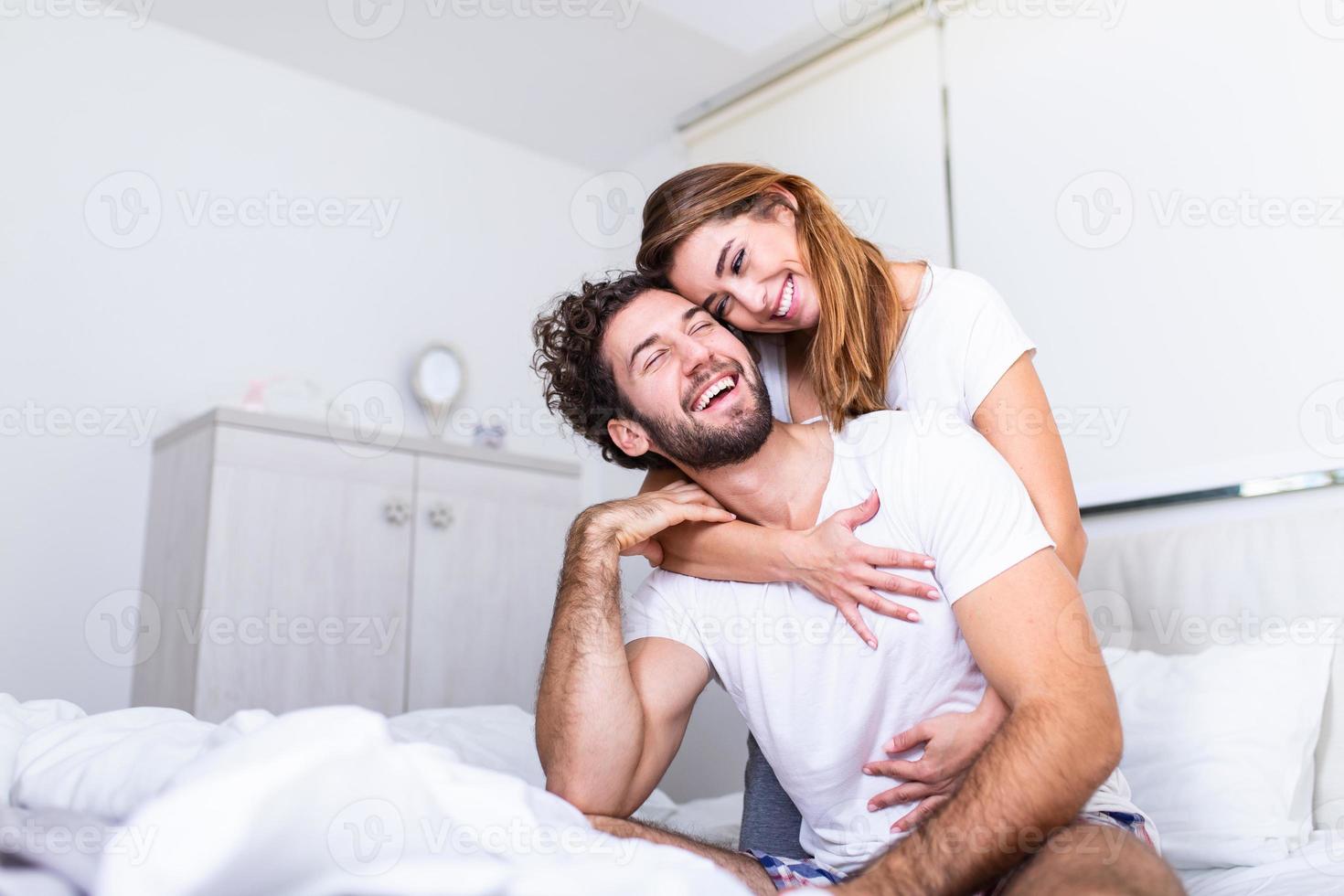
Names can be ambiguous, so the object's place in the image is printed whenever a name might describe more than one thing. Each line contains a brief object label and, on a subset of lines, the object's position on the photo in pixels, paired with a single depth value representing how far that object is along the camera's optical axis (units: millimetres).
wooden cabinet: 2732
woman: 1563
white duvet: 740
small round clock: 3584
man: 1141
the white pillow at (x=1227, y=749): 1671
